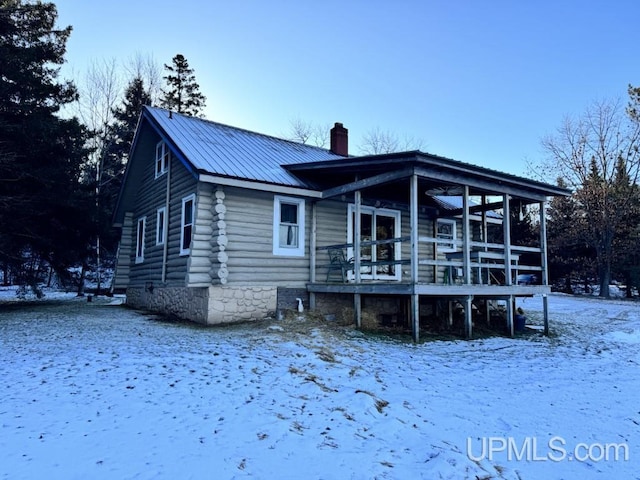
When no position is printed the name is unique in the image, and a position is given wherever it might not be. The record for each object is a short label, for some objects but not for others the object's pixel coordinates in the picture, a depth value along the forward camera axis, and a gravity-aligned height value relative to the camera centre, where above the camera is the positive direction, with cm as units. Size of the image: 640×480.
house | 1043 +130
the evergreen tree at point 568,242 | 3005 +241
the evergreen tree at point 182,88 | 3712 +1612
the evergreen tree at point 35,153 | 1359 +393
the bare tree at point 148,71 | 3105 +1480
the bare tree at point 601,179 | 2833 +654
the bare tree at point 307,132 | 3886 +1285
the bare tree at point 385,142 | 3881 +1197
